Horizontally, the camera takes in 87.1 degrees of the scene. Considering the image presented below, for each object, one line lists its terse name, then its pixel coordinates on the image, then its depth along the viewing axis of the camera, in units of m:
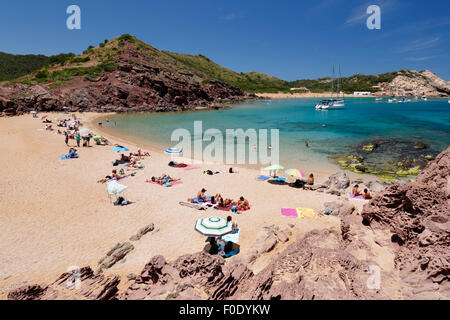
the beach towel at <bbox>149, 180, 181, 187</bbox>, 16.41
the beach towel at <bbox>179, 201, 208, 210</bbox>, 12.55
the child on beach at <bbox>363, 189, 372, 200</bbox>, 13.75
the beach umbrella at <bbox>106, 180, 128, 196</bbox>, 12.80
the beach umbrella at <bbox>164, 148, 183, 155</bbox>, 21.21
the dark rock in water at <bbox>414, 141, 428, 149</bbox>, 28.56
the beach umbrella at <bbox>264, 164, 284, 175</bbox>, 16.98
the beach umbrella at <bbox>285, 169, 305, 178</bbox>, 16.20
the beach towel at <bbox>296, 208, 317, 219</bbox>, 11.33
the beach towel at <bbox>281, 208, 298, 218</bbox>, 11.50
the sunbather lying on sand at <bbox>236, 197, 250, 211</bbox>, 12.65
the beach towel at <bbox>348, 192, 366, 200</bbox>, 14.07
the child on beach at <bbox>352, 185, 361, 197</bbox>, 14.39
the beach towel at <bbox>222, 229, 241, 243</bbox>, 9.45
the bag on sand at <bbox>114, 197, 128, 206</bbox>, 12.93
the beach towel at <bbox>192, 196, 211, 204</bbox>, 13.52
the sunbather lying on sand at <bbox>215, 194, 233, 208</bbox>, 12.88
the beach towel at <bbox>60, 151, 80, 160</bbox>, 21.05
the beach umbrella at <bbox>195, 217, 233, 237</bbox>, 8.40
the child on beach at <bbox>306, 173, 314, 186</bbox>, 16.61
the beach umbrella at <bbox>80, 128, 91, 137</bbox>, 26.23
